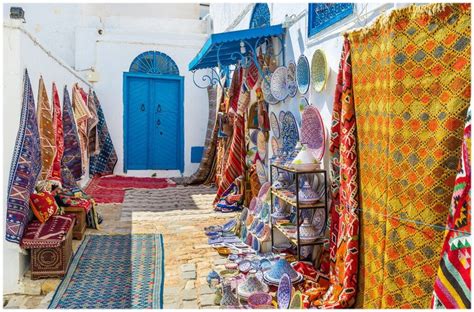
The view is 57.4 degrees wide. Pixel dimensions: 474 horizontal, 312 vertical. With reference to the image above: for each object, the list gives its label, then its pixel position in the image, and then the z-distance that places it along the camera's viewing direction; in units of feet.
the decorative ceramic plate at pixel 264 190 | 13.41
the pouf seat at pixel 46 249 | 10.25
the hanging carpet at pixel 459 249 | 5.40
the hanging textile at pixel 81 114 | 20.98
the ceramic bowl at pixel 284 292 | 8.41
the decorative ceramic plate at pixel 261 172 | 15.74
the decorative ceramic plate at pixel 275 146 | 14.12
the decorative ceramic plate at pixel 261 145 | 15.68
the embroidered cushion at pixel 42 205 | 11.05
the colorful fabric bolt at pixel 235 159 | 18.07
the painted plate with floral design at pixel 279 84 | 13.17
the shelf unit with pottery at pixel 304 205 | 9.89
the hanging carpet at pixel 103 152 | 27.07
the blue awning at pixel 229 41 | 12.96
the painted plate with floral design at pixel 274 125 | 14.07
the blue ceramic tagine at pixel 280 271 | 9.34
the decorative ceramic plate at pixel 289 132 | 12.59
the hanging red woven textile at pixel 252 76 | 15.83
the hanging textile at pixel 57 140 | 13.76
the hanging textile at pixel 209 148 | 25.39
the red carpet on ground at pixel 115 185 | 21.14
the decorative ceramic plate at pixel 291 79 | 12.45
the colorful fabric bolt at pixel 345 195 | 8.05
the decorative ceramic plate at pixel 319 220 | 10.17
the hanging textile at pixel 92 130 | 24.71
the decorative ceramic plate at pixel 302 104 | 11.52
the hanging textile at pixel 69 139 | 18.47
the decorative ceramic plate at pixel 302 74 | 11.33
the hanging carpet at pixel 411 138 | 5.93
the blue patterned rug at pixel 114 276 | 9.12
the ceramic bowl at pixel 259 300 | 8.55
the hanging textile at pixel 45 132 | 12.99
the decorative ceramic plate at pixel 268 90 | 14.14
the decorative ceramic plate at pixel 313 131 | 10.30
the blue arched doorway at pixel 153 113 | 28.91
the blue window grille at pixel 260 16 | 15.42
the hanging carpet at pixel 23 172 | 9.89
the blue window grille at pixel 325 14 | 9.30
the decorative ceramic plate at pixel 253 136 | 16.65
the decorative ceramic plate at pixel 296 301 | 7.90
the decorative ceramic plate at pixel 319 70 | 10.10
